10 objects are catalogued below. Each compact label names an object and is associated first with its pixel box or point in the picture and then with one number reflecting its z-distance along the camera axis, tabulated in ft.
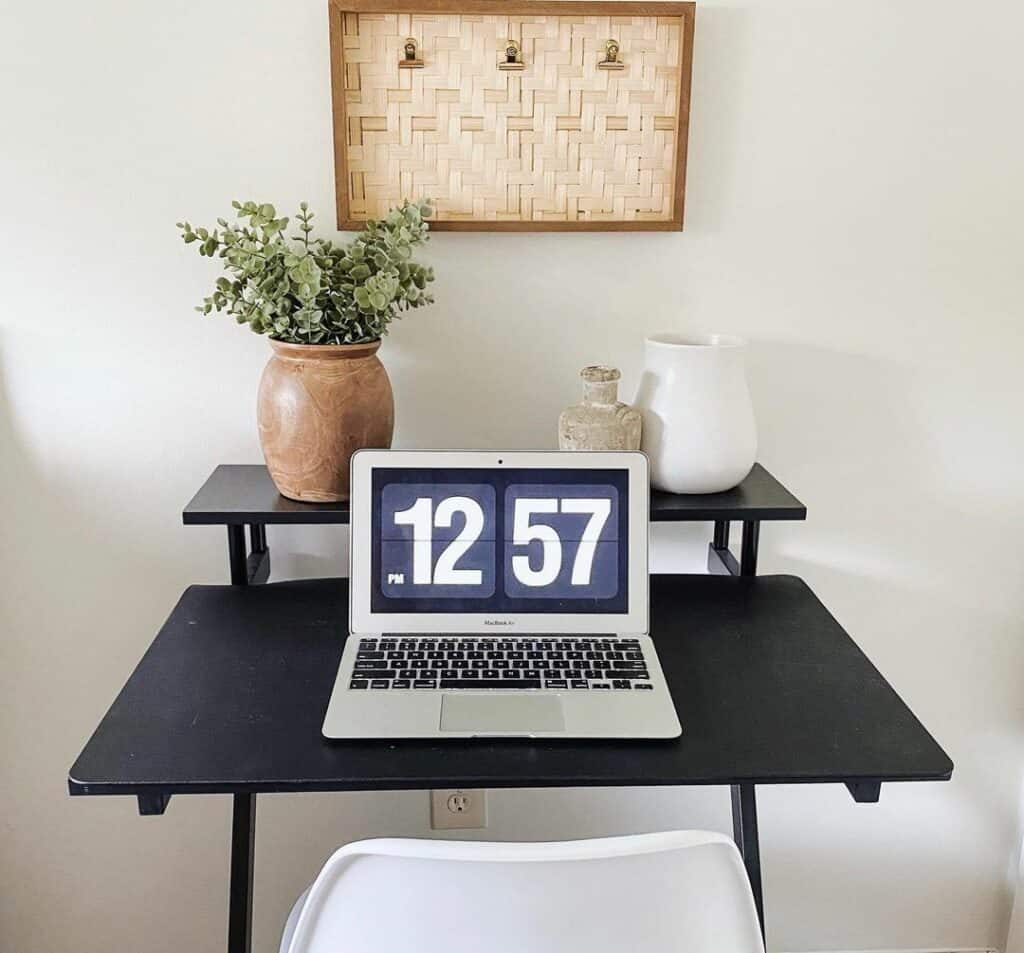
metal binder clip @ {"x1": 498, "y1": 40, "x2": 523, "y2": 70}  3.80
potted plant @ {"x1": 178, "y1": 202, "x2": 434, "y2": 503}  3.49
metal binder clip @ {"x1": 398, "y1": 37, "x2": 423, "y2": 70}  3.79
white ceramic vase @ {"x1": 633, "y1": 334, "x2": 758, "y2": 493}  3.72
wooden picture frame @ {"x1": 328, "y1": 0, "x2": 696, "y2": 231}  3.76
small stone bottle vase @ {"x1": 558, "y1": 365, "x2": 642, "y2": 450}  3.72
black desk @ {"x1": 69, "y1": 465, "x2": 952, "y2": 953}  2.85
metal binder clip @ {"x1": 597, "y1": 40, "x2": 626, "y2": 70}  3.83
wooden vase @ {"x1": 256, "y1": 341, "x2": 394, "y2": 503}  3.60
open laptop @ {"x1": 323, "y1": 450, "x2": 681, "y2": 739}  3.55
